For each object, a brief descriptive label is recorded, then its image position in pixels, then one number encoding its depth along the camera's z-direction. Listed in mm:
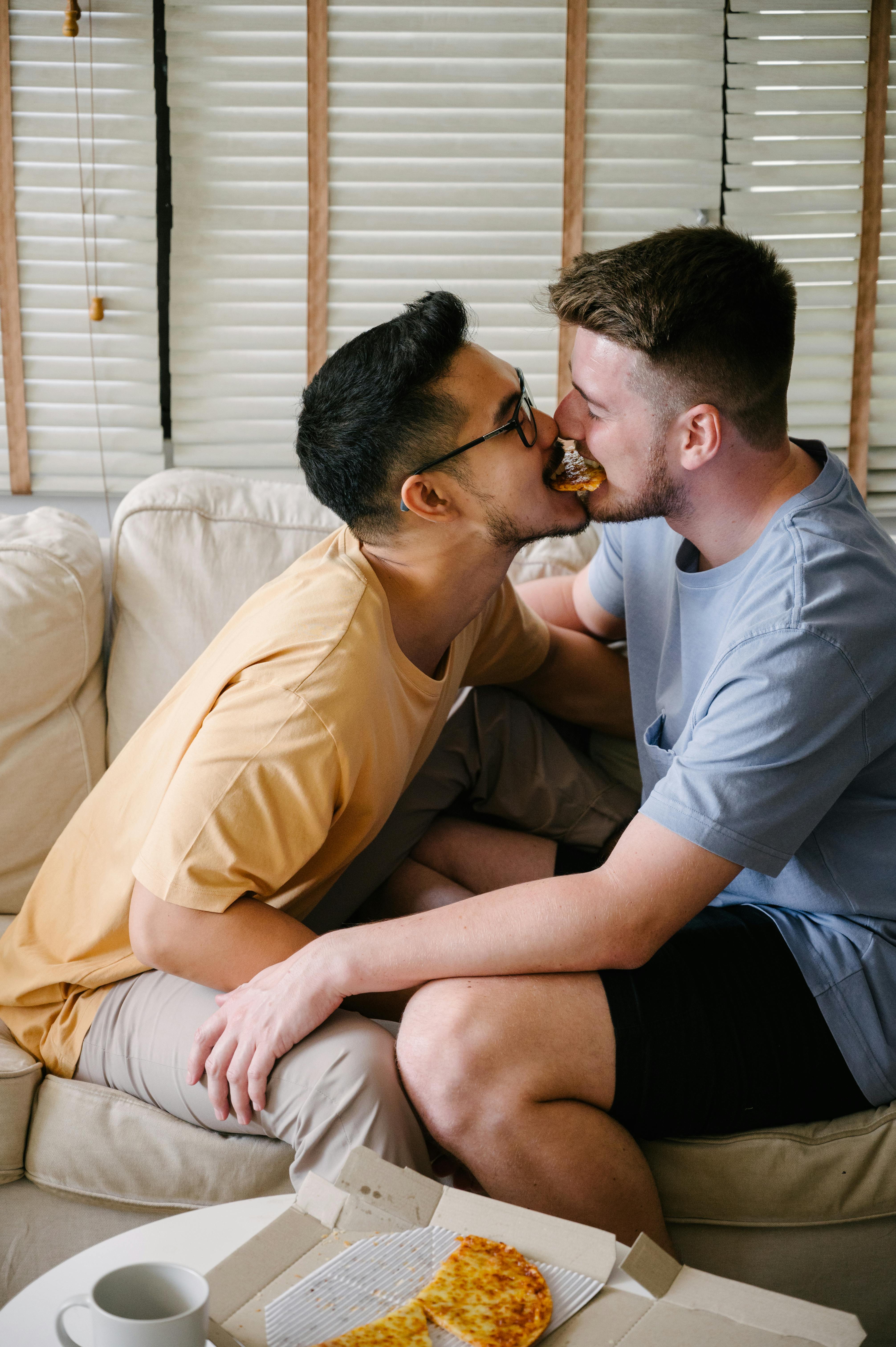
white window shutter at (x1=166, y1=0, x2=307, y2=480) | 2939
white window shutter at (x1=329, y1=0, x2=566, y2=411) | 2982
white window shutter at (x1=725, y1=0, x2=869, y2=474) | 3031
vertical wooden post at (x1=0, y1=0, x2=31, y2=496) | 2865
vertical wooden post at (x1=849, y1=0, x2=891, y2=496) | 3055
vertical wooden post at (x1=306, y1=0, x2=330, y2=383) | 2945
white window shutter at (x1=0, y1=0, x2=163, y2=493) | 2875
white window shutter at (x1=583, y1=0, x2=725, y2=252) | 3000
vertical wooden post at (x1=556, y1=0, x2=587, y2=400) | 2971
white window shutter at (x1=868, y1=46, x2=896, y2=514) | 3135
